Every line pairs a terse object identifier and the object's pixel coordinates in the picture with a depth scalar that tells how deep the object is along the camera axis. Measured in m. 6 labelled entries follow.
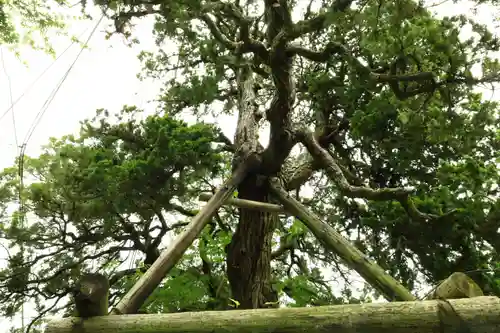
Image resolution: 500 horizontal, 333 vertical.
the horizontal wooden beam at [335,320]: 2.02
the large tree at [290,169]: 3.29
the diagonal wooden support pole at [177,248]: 2.86
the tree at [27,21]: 4.98
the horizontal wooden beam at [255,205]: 4.03
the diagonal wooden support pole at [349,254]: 3.08
